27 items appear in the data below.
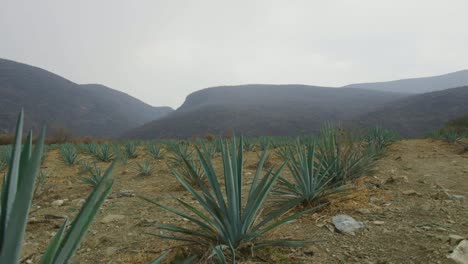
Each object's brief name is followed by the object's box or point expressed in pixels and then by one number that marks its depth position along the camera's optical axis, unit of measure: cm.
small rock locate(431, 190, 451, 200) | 253
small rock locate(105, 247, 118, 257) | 182
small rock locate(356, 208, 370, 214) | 224
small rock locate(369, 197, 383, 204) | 252
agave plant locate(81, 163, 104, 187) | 364
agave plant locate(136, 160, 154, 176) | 487
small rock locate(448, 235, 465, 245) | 159
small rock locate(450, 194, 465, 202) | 247
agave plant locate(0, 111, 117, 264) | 65
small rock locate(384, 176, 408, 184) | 323
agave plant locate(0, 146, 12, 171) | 558
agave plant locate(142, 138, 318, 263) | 156
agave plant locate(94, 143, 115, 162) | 727
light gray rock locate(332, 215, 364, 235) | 192
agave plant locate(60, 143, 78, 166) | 659
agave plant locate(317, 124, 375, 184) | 306
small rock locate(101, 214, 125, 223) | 249
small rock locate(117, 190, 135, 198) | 343
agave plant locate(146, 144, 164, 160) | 725
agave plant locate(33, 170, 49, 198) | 337
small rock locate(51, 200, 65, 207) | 313
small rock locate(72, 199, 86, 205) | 316
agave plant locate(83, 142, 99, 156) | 780
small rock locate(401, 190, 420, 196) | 269
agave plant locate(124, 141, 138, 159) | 785
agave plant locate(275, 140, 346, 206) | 242
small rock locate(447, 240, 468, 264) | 140
